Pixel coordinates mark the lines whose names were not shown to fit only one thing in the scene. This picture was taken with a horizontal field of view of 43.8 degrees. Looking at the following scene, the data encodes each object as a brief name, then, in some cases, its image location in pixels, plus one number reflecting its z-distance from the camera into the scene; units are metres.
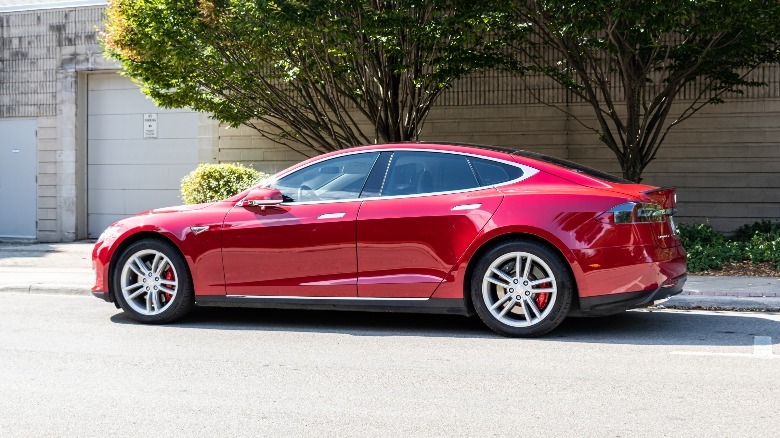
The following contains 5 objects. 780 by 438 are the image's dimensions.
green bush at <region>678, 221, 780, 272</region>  11.62
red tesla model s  7.20
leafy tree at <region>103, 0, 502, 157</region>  12.09
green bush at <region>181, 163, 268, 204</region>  15.22
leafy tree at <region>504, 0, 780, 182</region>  11.49
